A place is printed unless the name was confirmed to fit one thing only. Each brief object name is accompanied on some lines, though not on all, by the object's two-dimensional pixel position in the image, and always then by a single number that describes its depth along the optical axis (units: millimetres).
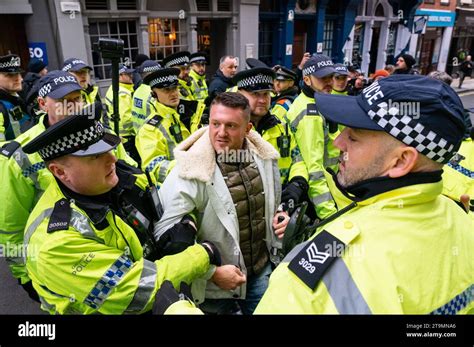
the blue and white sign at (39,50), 8414
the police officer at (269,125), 3211
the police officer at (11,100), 3962
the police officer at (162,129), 3233
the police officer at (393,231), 1043
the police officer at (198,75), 7516
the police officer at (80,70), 5469
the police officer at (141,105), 5023
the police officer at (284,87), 4902
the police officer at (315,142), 3064
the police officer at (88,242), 1537
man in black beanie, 7141
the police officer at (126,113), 5400
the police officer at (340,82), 4383
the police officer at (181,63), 6453
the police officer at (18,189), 2639
